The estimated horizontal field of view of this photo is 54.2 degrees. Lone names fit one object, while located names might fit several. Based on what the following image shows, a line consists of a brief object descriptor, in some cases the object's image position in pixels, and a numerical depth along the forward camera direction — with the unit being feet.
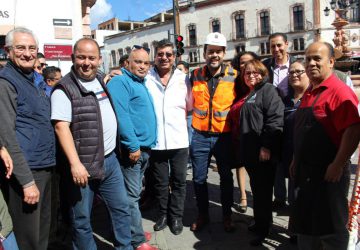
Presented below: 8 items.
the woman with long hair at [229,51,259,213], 12.23
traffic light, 51.07
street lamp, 55.65
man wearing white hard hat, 12.60
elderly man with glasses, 7.68
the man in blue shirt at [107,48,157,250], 10.40
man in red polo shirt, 7.77
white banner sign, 29.09
